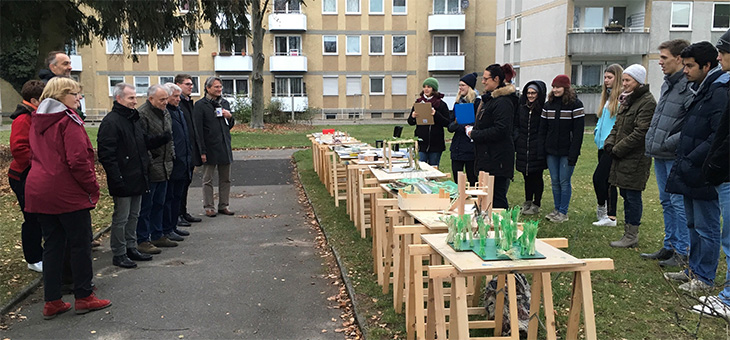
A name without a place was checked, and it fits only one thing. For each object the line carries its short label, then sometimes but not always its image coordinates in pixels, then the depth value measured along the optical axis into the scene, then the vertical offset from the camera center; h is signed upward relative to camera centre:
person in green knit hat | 8.61 -0.26
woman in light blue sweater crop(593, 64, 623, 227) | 6.96 -0.49
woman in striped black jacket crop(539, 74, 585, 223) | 7.59 -0.39
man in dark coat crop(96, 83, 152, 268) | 5.43 -0.52
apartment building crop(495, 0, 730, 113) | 30.12 +3.98
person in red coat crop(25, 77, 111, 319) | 4.43 -0.62
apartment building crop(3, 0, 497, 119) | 40.75 +3.50
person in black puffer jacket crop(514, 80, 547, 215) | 7.99 -0.51
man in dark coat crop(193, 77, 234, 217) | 8.41 -0.49
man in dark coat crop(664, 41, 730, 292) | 4.55 -0.40
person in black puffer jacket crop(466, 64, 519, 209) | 6.13 -0.28
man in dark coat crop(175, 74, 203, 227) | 7.93 -0.30
